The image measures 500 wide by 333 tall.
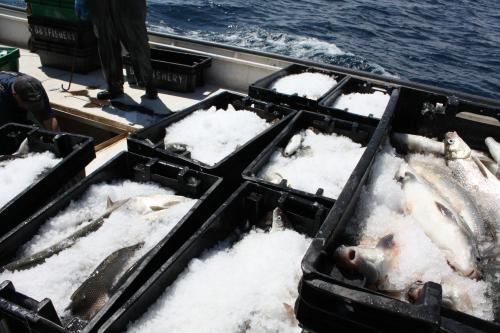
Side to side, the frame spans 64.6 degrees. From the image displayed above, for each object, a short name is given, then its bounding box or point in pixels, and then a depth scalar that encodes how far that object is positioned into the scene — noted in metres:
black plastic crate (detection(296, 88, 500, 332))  1.23
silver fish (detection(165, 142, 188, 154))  2.96
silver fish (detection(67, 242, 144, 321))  1.76
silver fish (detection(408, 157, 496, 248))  2.21
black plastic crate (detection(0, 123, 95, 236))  2.29
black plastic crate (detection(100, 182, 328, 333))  1.71
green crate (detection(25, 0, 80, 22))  5.39
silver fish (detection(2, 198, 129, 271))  1.94
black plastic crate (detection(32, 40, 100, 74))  5.66
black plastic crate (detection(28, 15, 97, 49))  5.48
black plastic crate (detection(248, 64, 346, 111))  3.74
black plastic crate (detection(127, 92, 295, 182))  2.69
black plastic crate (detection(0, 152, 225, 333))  1.80
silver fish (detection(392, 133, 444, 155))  3.08
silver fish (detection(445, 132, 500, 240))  2.40
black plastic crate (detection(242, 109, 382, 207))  2.81
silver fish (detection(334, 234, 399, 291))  1.65
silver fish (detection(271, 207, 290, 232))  2.24
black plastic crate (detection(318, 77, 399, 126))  3.34
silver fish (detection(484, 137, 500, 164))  2.97
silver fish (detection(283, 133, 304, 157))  2.98
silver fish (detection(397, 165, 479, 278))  1.91
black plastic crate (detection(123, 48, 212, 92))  5.16
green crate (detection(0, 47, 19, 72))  4.71
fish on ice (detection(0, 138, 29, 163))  2.81
